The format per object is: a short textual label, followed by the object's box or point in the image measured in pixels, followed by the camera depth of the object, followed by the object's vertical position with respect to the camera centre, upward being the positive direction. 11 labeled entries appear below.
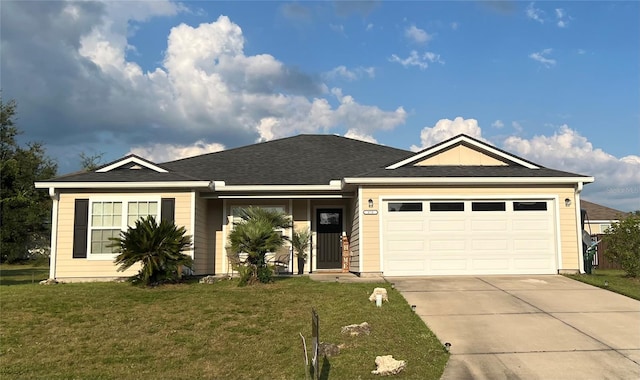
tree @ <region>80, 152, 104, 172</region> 48.56 +7.03
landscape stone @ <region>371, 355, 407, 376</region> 5.90 -1.61
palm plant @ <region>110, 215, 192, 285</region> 11.47 -0.41
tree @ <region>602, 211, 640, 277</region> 12.67 -0.31
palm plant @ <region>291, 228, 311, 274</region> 15.38 -0.37
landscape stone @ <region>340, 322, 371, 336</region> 7.44 -1.48
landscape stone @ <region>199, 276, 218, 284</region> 12.41 -1.18
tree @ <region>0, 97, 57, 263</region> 27.69 +2.08
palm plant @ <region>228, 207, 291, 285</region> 11.79 -0.30
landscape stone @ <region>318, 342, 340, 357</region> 6.62 -1.58
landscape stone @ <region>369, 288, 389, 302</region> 9.48 -1.18
